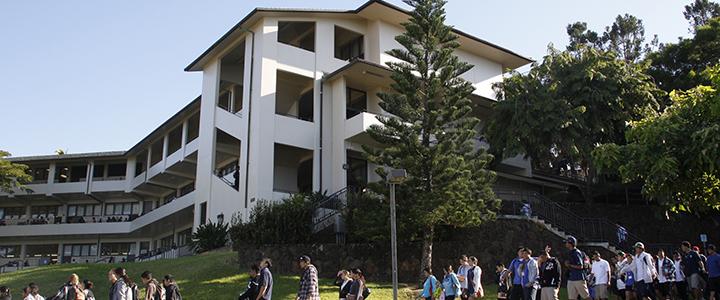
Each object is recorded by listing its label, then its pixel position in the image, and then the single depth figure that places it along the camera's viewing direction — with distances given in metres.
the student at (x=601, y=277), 14.42
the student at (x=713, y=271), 13.79
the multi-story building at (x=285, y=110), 25.73
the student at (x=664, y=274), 14.92
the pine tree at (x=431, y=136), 19.80
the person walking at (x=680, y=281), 15.01
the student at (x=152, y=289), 12.33
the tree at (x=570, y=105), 25.73
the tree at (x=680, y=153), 11.11
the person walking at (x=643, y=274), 14.27
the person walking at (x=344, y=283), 13.29
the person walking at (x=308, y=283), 11.30
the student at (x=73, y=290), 12.08
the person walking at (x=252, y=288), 11.29
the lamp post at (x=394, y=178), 13.78
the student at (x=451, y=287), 13.98
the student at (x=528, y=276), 11.91
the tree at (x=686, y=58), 29.08
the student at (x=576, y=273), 12.63
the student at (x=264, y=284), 10.79
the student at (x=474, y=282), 14.58
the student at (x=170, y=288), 12.90
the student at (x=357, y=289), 12.79
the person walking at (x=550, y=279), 12.00
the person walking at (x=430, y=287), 14.21
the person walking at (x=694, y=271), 14.72
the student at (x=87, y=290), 12.58
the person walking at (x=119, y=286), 11.48
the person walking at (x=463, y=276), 14.74
